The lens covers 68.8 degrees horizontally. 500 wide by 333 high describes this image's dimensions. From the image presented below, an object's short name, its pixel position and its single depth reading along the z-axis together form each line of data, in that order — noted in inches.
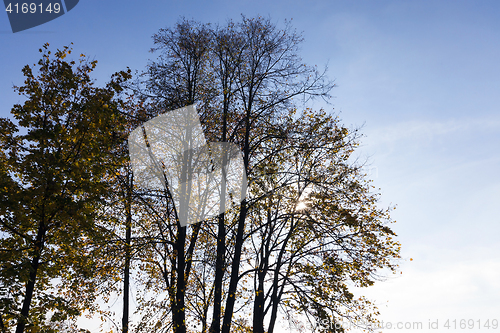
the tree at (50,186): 336.5
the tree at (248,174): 520.7
